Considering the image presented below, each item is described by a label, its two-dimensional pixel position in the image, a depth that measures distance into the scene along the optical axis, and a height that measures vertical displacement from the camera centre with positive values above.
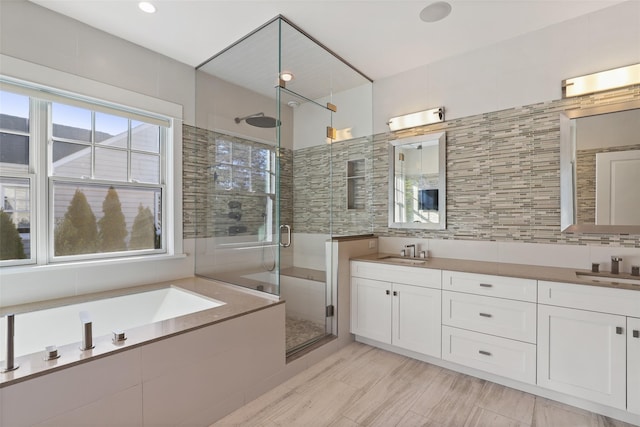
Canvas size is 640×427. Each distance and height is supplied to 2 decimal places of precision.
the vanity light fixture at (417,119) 2.85 +0.94
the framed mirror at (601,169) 2.05 +0.31
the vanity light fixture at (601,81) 2.04 +0.94
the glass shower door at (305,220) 2.66 -0.09
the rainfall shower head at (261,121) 2.51 +0.79
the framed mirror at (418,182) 2.87 +0.30
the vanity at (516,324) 1.74 -0.80
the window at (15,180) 2.04 +0.22
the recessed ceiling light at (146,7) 2.11 +1.48
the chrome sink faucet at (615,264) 2.02 -0.36
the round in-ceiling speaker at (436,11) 2.13 +1.49
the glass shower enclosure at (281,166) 2.50 +0.44
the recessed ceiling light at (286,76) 2.39 +1.11
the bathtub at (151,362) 1.25 -0.79
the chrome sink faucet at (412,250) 2.95 -0.38
